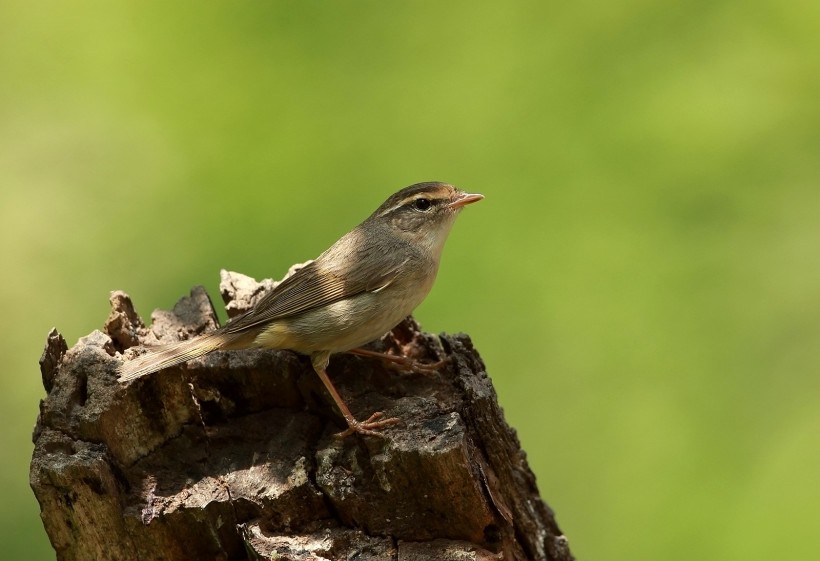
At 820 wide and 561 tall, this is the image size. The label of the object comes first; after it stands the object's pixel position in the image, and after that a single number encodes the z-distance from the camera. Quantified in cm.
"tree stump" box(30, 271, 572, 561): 808
